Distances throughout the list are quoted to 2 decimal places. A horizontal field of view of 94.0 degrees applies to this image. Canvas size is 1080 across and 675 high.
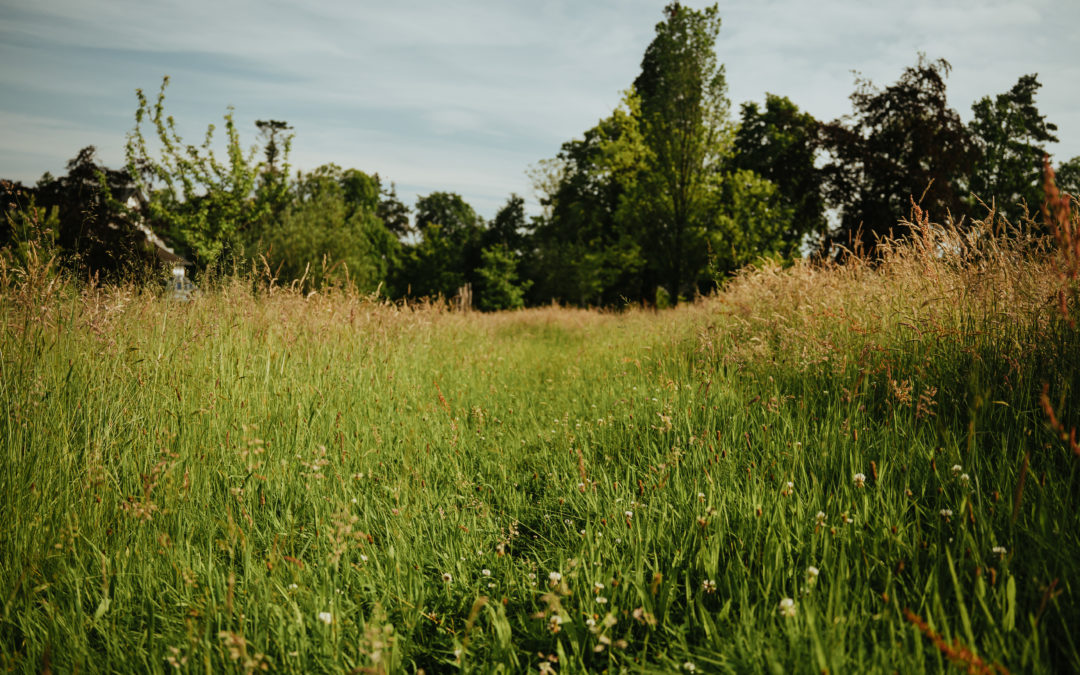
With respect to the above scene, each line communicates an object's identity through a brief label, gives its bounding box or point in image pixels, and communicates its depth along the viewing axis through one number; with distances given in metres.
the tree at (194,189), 16.41
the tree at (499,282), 33.66
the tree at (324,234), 26.64
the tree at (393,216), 55.72
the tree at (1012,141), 26.48
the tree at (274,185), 20.75
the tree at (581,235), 24.64
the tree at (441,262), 39.31
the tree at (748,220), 17.30
